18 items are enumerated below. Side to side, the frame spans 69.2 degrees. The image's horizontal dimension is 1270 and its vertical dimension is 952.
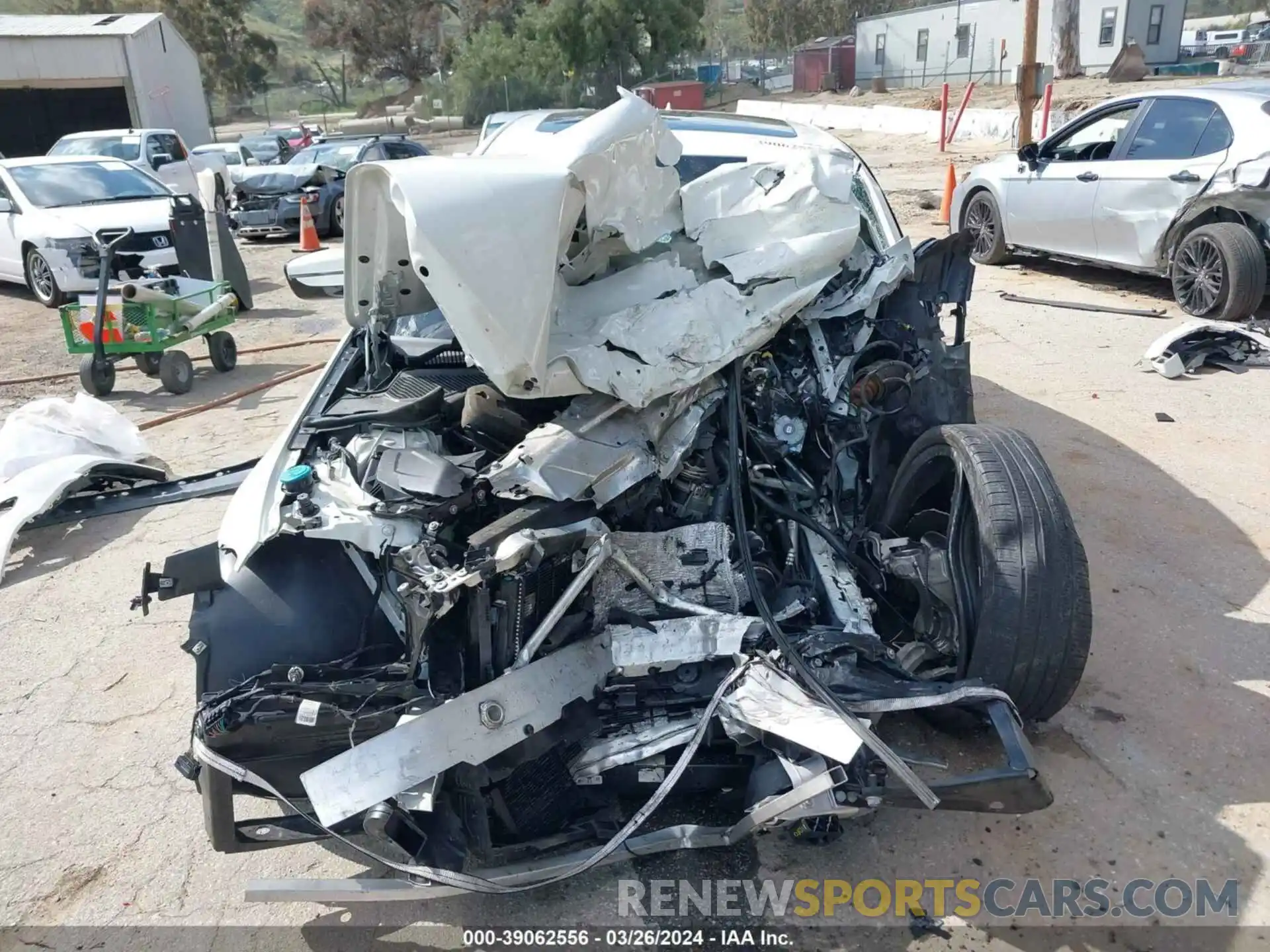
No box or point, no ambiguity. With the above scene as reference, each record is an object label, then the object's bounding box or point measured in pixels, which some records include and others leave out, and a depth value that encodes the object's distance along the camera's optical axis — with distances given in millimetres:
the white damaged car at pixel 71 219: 10016
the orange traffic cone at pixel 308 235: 13602
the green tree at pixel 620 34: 37281
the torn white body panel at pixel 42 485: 4754
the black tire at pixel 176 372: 7477
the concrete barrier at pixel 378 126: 38531
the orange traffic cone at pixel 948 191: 11633
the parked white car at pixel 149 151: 15258
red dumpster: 33625
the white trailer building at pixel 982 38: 35312
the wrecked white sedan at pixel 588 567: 2256
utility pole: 12344
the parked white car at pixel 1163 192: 7070
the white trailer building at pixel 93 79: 24750
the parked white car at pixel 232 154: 16638
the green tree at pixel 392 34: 55219
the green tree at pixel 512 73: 37312
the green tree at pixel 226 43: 52250
